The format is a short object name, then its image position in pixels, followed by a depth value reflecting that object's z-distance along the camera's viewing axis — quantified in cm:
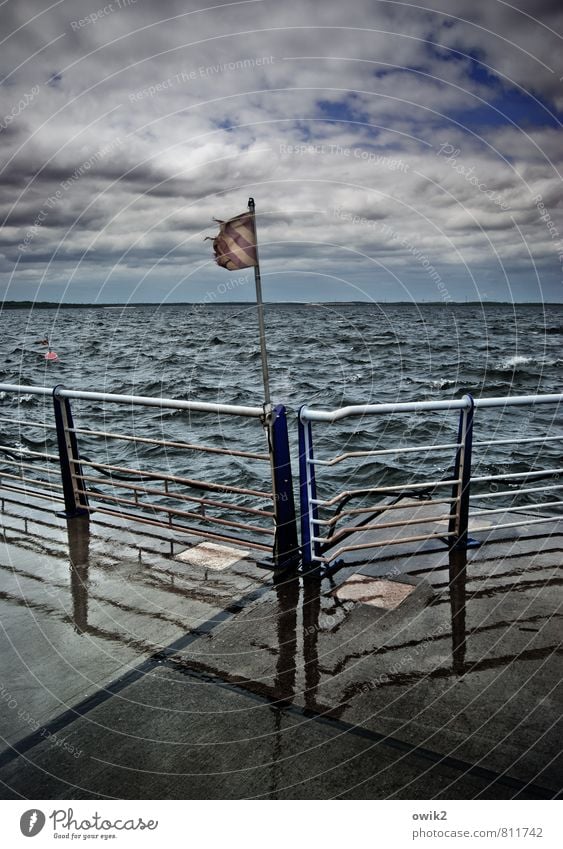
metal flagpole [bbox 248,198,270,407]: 420
